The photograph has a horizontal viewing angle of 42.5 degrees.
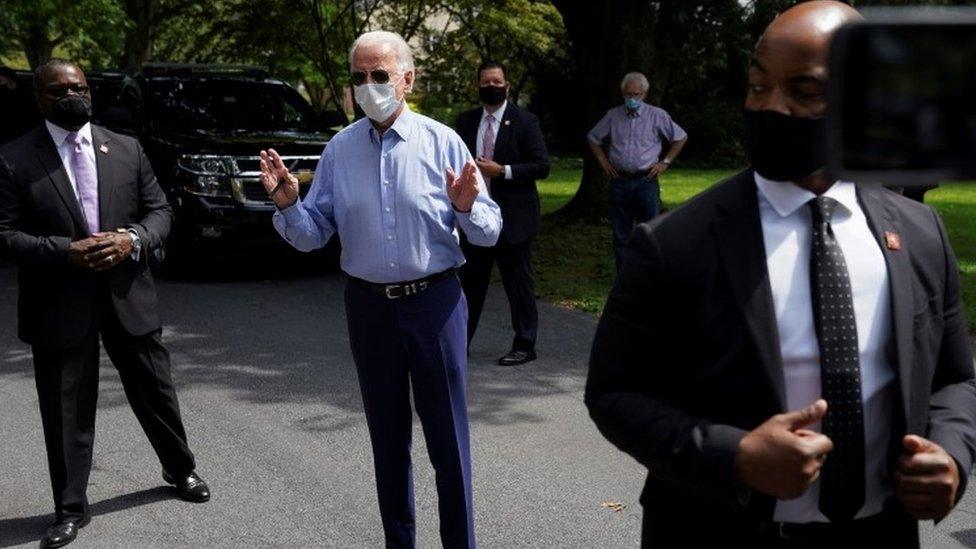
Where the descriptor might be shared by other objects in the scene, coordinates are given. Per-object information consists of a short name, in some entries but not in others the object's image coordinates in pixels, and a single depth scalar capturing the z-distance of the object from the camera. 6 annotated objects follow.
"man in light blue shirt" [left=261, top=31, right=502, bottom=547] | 4.46
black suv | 12.55
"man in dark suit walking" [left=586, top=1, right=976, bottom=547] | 2.21
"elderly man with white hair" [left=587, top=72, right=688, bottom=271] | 11.38
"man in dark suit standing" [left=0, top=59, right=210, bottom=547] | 5.21
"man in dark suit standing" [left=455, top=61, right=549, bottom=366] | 8.56
